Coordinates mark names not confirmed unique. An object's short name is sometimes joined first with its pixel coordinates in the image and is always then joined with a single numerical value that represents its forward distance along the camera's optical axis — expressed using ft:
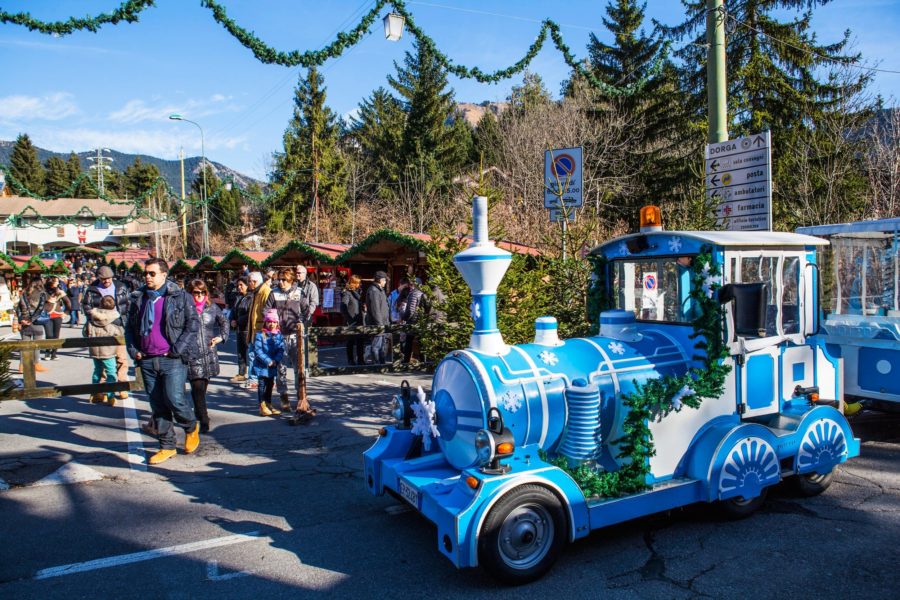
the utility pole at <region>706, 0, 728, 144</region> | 24.48
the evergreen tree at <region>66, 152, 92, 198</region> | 231.61
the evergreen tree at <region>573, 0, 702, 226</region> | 80.59
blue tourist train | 12.47
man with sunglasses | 20.61
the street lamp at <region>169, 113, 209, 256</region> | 110.52
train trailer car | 20.30
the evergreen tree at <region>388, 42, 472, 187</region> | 115.24
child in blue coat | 26.32
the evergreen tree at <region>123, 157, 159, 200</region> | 224.94
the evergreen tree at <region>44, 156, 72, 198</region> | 224.33
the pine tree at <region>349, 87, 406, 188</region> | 118.62
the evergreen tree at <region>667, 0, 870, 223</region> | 63.05
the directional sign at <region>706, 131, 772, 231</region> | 23.18
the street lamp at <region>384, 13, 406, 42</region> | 27.86
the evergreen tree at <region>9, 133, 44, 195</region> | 217.36
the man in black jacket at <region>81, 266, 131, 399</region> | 31.58
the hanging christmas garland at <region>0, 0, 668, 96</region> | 24.30
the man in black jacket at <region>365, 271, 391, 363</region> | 36.83
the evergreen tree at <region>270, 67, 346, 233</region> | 127.75
